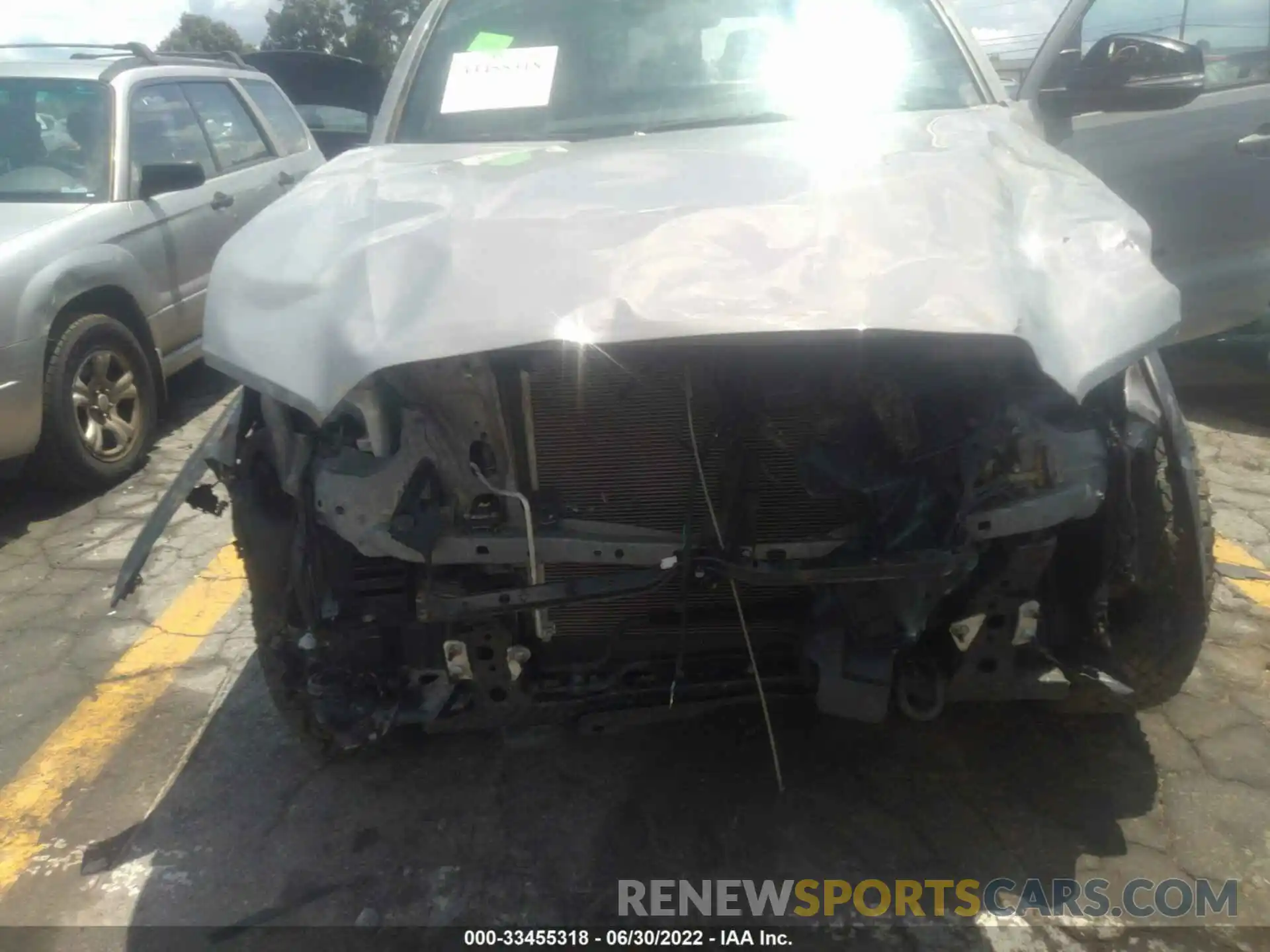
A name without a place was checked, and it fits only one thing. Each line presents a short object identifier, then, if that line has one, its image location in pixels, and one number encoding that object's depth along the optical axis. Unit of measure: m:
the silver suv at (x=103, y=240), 4.16
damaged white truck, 1.94
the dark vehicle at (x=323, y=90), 7.79
